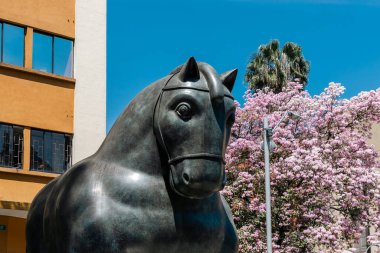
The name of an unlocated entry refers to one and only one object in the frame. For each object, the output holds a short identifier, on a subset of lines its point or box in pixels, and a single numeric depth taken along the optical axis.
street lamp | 19.13
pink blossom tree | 23.42
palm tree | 37.59
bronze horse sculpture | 4.39
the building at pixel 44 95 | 22.50
